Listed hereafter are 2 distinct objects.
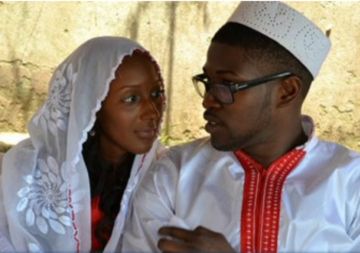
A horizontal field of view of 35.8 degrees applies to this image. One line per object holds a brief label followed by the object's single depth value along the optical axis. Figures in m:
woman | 2.39
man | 2.16
